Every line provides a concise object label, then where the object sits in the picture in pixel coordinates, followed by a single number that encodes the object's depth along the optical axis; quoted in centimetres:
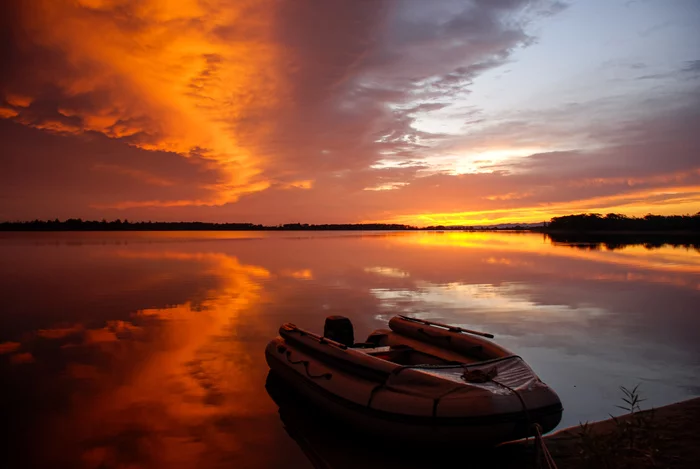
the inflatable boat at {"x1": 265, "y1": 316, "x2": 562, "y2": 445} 481
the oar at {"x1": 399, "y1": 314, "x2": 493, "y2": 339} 738
